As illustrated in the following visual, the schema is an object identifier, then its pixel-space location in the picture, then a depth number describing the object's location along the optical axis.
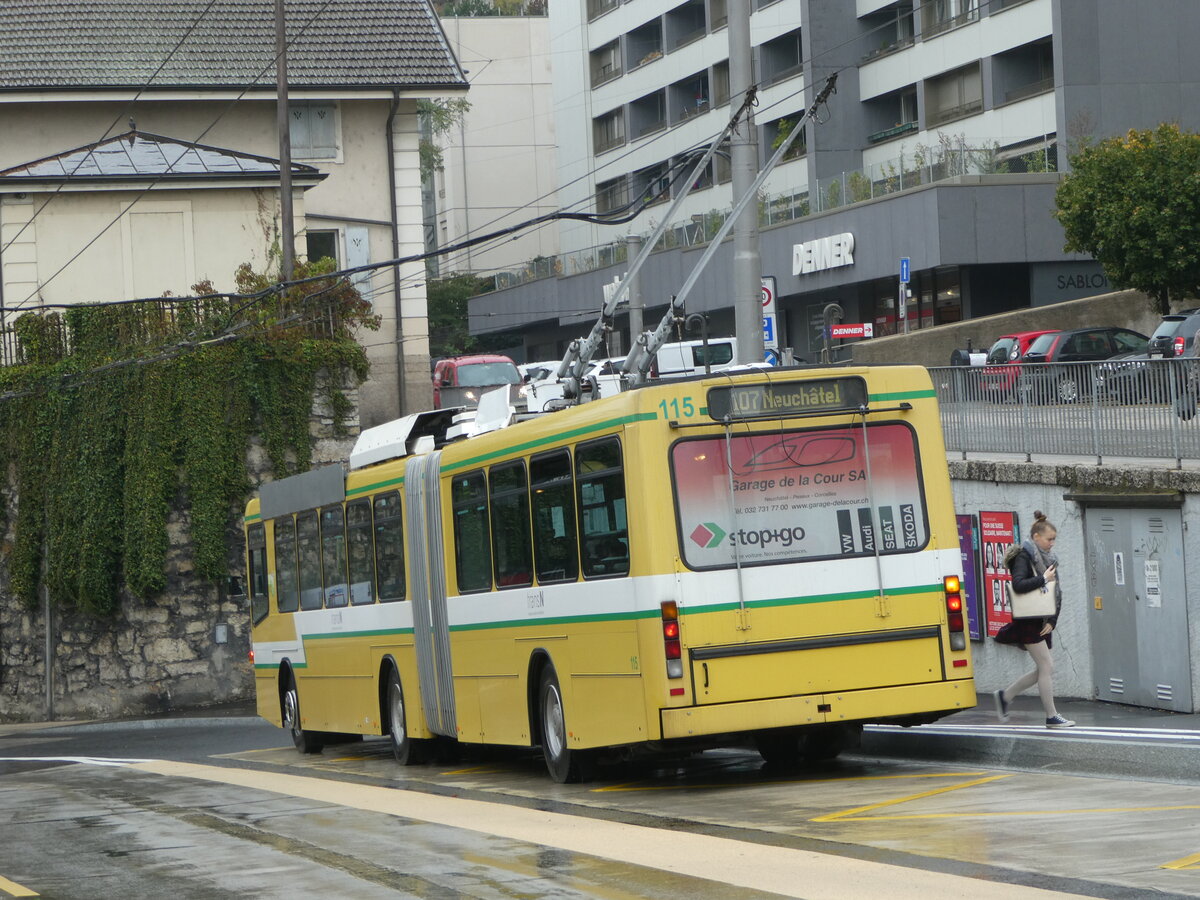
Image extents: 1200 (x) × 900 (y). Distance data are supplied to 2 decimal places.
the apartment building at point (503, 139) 96.31
